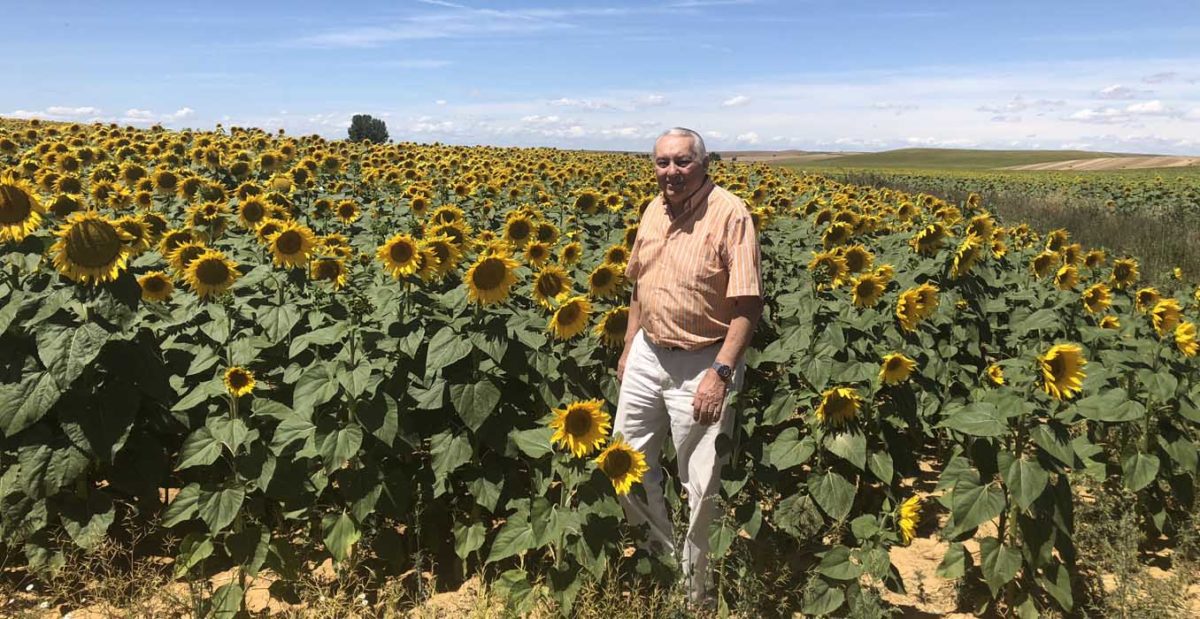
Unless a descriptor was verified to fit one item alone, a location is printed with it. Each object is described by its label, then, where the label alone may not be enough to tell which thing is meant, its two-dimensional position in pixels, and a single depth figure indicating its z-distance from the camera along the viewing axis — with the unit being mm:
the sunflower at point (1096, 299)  6152
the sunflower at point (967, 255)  5297
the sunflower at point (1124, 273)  7113
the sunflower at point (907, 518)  3714
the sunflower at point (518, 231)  5781
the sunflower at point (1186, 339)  4883
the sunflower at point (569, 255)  5723
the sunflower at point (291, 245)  4633
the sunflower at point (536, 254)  5145
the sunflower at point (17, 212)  3787
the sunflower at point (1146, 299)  6422
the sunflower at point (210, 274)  4277
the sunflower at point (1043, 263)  6738
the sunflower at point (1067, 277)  6617
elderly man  3535
